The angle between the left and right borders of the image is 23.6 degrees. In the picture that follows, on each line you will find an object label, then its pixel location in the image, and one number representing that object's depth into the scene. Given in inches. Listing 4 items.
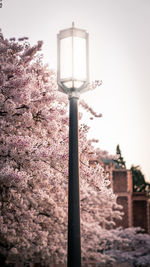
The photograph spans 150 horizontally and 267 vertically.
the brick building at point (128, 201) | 1684.3
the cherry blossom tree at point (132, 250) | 1344.7
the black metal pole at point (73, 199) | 162.6
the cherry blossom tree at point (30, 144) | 339.0
